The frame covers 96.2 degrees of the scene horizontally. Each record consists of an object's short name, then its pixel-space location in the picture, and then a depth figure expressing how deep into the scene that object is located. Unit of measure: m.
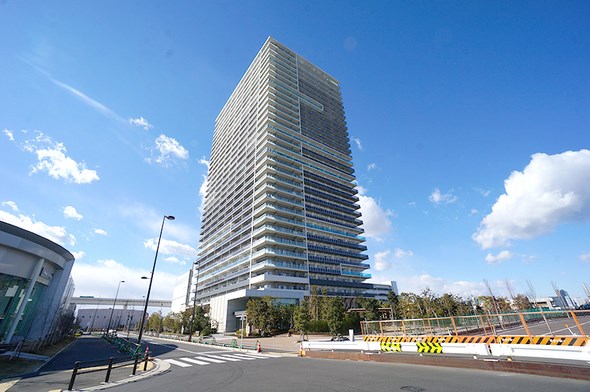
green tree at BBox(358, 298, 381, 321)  47.73
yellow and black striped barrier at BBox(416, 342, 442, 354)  13.10
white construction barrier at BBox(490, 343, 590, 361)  8.45
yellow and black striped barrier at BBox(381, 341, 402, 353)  15.10
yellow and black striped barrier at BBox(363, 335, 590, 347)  8.80
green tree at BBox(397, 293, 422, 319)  49.19
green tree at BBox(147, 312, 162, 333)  84.07
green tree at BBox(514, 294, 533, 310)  75.12
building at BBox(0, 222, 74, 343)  29.05
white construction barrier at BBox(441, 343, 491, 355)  11.09
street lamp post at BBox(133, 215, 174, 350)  21.02
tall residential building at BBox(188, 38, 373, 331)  63.91
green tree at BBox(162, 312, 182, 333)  69.82
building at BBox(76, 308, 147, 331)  136.88
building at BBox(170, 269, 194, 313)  104.95
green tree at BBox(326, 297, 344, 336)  36.56
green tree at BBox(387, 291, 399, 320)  54.75
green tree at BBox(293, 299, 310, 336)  36.19
